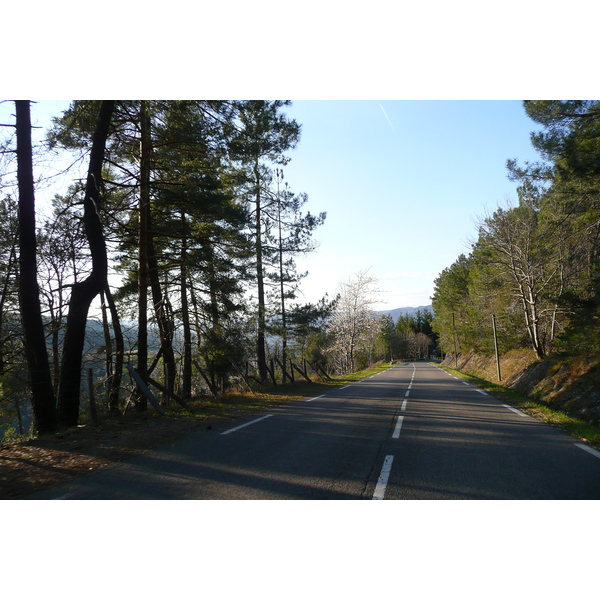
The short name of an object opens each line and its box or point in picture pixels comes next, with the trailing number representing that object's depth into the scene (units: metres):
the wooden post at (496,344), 20.97
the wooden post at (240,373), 16.16
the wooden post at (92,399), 8.06
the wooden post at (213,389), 13.40
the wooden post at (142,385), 9.32
